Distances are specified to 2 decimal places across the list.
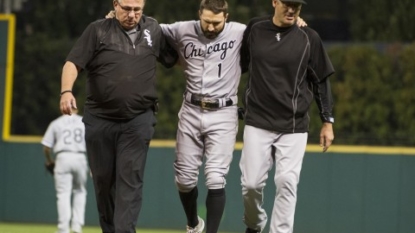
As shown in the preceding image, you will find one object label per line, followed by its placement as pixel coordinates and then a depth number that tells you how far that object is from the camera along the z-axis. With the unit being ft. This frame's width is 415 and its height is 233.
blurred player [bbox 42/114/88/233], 98.12
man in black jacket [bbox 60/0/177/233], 62.59
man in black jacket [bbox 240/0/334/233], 64.49
